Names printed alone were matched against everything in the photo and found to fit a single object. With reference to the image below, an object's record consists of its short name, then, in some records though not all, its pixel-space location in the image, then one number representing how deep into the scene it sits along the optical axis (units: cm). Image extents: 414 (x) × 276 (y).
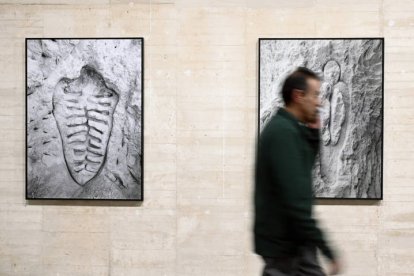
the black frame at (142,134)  545
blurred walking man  274
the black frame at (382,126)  532
